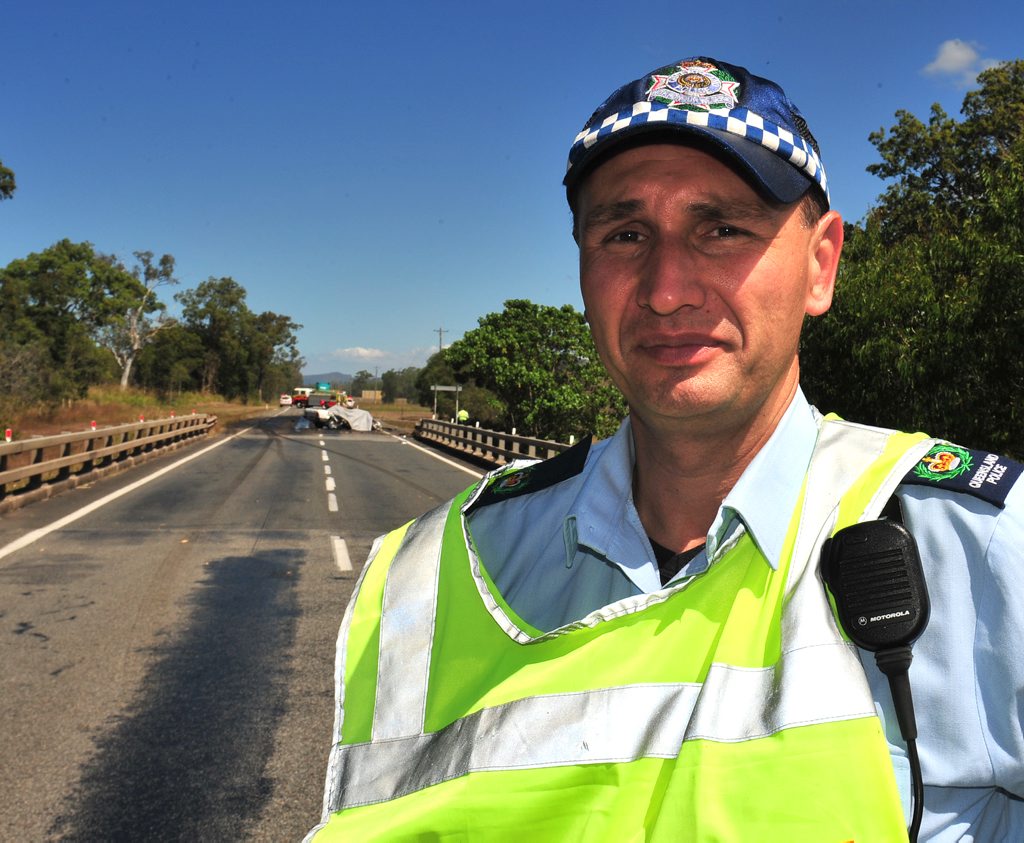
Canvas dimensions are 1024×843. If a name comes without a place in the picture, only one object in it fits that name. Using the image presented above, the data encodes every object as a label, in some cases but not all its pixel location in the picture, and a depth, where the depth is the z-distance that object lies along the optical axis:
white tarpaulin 47.81
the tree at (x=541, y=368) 40.41
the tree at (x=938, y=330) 11.49
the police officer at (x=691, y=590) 1.06
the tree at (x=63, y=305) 55.62
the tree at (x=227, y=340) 111.62
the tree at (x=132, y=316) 76.44
